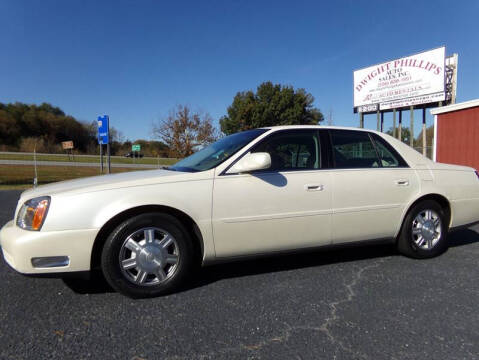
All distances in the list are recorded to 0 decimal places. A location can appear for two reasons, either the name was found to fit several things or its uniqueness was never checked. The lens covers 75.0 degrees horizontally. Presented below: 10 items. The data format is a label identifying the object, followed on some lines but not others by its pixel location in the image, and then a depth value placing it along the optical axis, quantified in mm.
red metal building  10336
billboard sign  16344
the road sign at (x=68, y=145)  22138
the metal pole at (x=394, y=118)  18862
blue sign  9859
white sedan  2355
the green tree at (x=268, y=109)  36344
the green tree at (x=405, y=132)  55125
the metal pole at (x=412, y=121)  17969
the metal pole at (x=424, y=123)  18462
